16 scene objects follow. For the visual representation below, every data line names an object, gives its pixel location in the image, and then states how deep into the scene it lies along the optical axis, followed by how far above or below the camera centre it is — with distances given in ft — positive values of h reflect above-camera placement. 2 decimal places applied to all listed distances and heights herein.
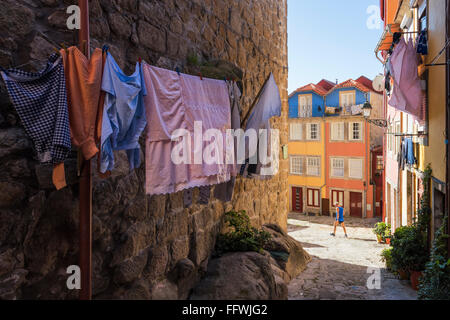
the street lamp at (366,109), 44.50 +5.90
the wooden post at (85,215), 8.20 -1.31
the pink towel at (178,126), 10.05 +0.98
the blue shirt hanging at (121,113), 7.86 +1.07
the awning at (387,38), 31.43 +10.79
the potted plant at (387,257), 27.06 -7.83
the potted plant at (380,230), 43.33 -9.13
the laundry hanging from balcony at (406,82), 20.79 +4.32
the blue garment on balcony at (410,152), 24.99 +0.27
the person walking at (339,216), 53.11 -9.02
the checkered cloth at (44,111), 6.82 +0.94
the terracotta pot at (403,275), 24.09 -8.10
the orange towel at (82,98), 7.54 +1.31
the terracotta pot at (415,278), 21.58 -7.49
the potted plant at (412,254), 22.00 -6.23
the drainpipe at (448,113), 16.42 +2.02
